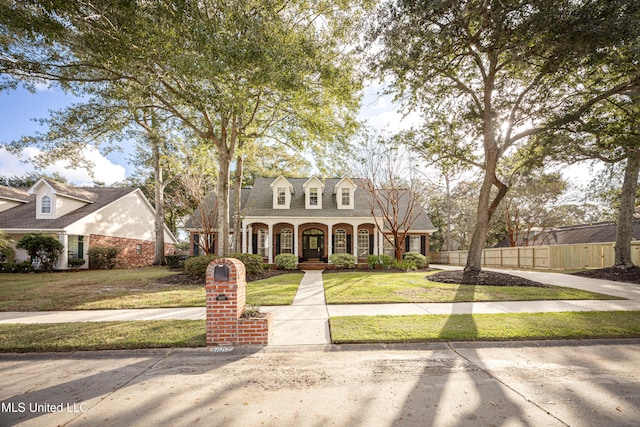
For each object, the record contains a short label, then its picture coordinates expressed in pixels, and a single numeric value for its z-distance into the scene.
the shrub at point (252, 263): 13.22
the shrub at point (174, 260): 19.88
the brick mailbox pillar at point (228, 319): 4.75
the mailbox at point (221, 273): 4.80
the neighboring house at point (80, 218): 18.41
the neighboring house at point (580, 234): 23.25
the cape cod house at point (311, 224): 19.34
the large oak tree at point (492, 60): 6.79
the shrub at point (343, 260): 17.61
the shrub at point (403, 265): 17.06
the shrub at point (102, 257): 19.55
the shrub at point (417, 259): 18.92
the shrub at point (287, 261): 16.92
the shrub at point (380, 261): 17.27
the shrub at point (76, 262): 18.19
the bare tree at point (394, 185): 17.42
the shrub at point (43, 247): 16.42
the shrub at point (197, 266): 12.12
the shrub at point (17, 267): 16.73
